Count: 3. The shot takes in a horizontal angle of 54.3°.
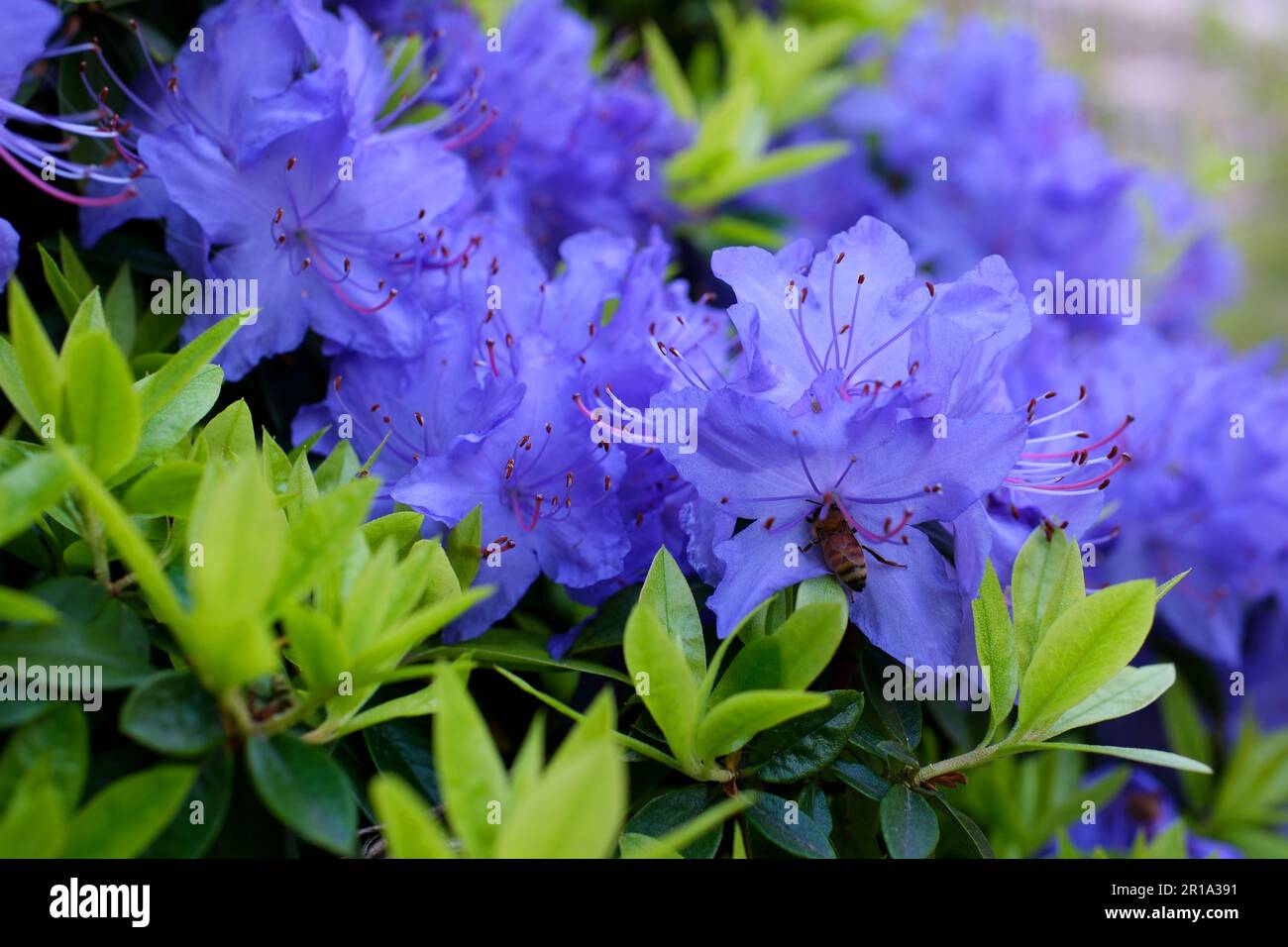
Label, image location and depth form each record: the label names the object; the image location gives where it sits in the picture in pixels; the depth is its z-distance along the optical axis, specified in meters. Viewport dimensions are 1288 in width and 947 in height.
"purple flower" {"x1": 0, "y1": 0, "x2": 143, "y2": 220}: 0.17
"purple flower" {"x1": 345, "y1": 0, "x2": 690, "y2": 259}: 0.25
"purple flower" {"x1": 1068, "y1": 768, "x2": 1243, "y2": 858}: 0.26
